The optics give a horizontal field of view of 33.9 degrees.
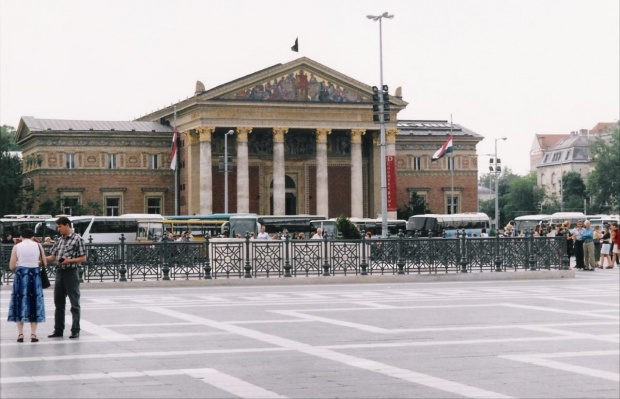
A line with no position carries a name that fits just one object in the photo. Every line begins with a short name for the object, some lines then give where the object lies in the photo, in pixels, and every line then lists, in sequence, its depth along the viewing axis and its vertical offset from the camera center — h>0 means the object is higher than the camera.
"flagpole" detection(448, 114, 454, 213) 84.75 +3.79
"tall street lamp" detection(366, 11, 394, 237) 42.71 +3.86
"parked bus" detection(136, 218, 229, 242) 60.69 +0.56
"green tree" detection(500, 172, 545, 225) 130.75 +4.10
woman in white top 14.77 -0.73
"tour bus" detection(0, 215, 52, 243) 61.06 +0.79
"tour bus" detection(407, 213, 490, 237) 73.44 +0.78
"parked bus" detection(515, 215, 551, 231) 83.51 +0.99
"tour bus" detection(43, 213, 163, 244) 57.88 +0.58
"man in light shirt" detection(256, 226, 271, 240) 37.30 +0.01
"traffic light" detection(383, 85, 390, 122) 40.31 +5.36
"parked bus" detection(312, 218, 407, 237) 62.30 +0.63
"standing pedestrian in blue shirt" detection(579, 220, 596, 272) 34.75 -0.60
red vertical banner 75.81 +3.80
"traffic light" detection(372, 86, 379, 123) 39.81 +5.19
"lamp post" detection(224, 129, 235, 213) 63.37 +4.12
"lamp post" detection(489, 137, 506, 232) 76.56 +5.20
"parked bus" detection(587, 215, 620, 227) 77.17 +0.95
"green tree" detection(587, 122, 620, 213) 104.69 +6.13
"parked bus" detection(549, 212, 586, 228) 77.75 +1.12
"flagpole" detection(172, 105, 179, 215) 77.49 +3.56
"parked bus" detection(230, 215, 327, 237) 67.88 +0.81
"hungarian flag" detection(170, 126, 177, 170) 71.50 +5.85
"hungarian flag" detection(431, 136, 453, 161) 70.80 +5.88
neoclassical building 77.06 +6.81
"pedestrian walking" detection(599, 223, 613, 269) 35.56 -0.55
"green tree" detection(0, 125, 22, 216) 75.81 +4.01
